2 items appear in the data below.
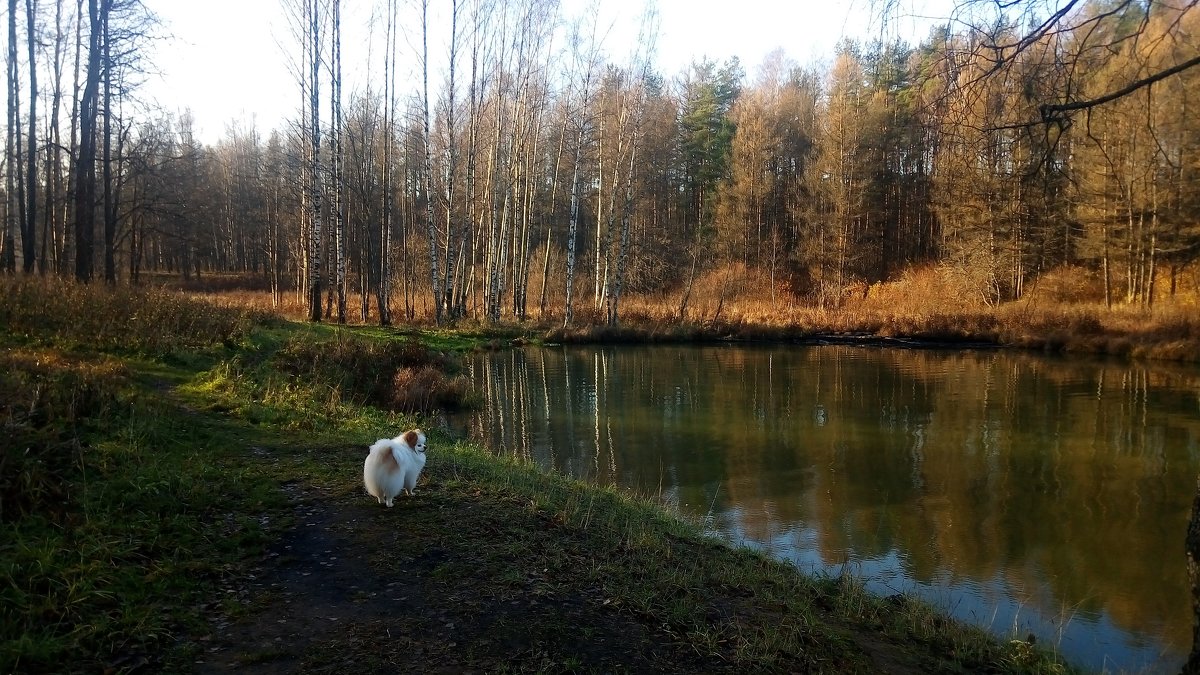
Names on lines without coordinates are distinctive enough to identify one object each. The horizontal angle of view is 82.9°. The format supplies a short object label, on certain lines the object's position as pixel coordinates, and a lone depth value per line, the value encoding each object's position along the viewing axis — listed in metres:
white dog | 5.54
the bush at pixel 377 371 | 12.51
